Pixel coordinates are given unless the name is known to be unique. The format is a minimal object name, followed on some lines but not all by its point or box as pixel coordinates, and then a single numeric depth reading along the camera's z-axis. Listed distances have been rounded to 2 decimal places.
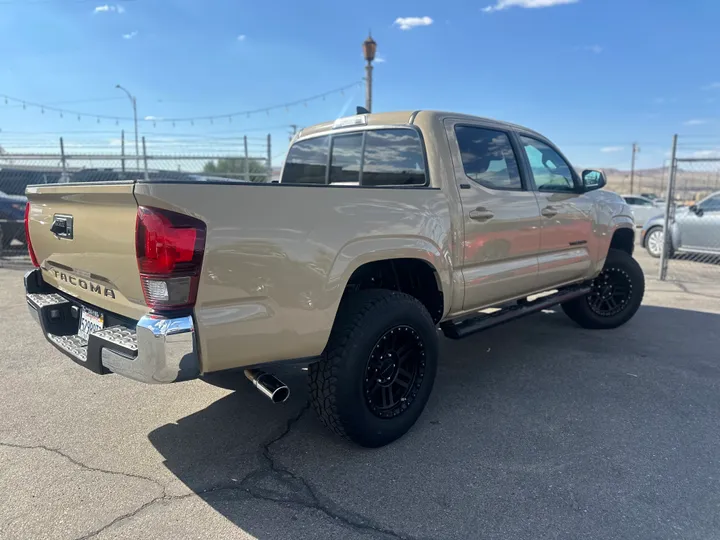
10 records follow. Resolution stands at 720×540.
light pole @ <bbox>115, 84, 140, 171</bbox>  10.78
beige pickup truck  2.27
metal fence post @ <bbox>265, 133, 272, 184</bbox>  10.90
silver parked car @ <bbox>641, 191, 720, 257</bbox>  10.07
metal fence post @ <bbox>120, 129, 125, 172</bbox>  12.26
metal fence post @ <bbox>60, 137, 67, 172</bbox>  11.64
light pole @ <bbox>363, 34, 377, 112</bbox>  11.88
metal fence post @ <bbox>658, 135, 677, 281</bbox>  8.37
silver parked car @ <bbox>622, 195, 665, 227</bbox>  19.95
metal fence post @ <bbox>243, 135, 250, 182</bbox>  11.12
